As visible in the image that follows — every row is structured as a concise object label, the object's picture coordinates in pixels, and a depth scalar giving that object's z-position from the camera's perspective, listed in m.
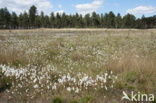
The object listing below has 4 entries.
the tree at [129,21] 69.96
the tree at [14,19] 64.09
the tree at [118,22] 70.53
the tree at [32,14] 65.83
